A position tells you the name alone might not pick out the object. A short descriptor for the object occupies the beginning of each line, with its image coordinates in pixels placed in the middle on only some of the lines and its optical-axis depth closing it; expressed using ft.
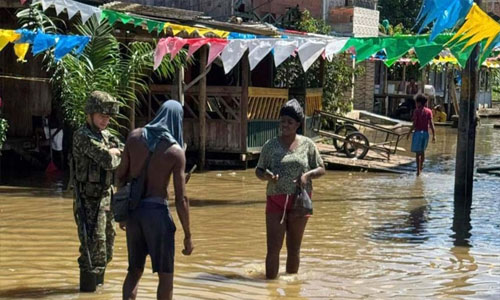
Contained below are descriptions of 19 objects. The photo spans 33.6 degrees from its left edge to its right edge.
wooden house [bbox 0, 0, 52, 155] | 53.57
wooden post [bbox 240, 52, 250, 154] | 54.49
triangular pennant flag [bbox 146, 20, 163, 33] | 41.98
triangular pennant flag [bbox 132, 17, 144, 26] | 41.55
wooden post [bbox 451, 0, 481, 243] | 41.63
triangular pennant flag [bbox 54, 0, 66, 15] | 40.22
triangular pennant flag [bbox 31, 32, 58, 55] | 38.68
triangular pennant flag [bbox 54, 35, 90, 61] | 38.06
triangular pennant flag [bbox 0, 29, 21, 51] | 38.78
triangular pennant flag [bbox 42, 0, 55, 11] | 40.25
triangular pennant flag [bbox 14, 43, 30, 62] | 39.60
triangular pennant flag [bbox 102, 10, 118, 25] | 40.37
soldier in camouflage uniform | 22.02
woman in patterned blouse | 24.06
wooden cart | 59.98
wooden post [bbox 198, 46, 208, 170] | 53.47
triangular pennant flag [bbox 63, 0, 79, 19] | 40.04
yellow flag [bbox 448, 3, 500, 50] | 30.25
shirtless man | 19.07
